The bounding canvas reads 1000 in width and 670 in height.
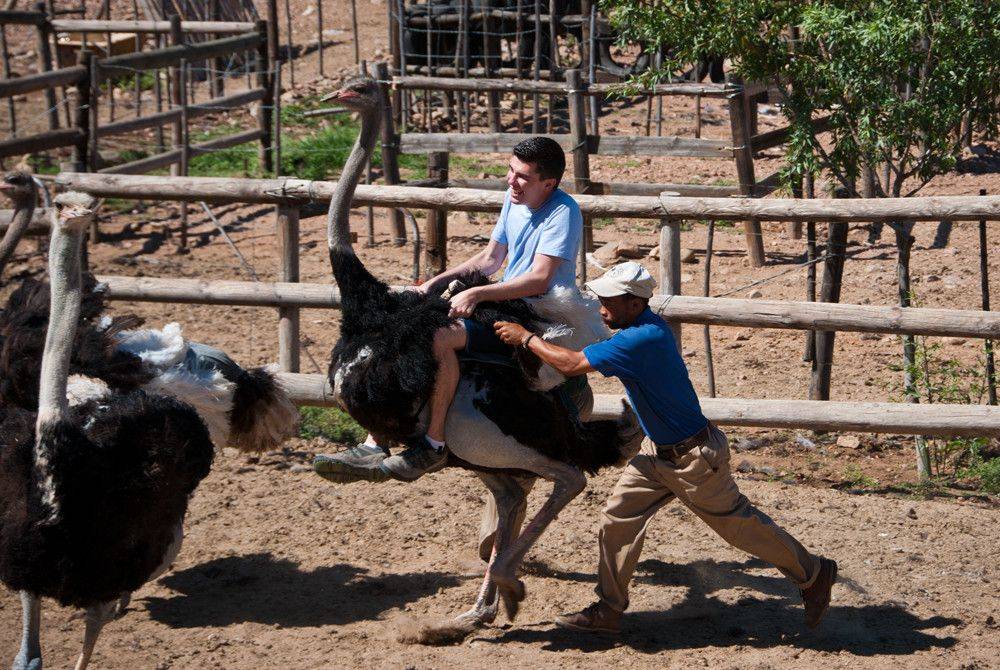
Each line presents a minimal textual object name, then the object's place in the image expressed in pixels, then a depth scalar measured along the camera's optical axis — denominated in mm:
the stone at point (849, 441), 13234
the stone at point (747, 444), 13242
